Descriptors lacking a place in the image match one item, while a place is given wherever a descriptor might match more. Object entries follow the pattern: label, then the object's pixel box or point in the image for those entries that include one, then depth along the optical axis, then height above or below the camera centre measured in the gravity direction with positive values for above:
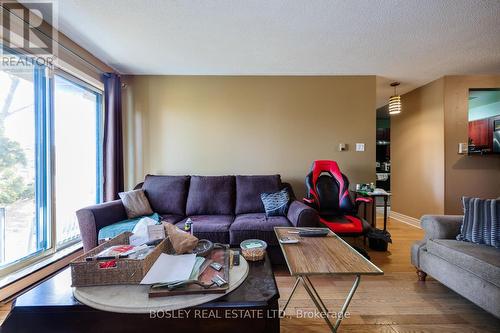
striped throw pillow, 1.69 -0.48
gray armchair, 1.42 -0.77
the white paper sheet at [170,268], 0.92 -0.49
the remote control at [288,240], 1.37 -0.51
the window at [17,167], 1.78 -0.02
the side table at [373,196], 2.77 -0.42
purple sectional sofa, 2.15 -0.52
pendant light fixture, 3.39 +0.99
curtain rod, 1.81 +1.24
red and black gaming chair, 2.49 -0.40
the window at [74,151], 2.30 +0.17
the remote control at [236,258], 1.14 -0.53
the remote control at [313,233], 1.51 -0.50
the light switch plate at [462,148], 3.25 +0.26
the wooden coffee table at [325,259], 1.00 -0.52
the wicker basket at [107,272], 0.92 -0.48
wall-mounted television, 3.22 +0.68
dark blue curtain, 2.77 +0.34
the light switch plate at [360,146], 3.20 +0.28
